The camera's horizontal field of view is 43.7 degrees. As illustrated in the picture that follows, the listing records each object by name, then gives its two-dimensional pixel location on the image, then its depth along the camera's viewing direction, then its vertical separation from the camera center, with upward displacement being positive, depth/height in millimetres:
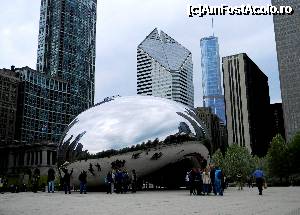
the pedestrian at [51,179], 23252 +54
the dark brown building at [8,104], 116625 +24056
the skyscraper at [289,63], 134625 +42150
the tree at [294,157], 60812 +3147
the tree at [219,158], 78250 +4241
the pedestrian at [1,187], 29609 -513
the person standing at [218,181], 17389 -162
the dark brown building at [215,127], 167625 +23593
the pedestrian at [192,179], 17625 -74
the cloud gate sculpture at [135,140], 19328 +2009
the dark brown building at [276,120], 169625 +25665
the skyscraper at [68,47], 169625 +60658
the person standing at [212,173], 18681 +205
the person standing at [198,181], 17625 -174
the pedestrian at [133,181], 19609 -117
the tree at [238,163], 78562 +2963
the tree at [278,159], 61219 +2853
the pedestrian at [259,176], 18547 +49
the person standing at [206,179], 18234 -63
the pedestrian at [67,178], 21127 +93
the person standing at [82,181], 20088 -80
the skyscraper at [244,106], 143250 +28351
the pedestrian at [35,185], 25422 -327
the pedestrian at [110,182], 19531 -150
